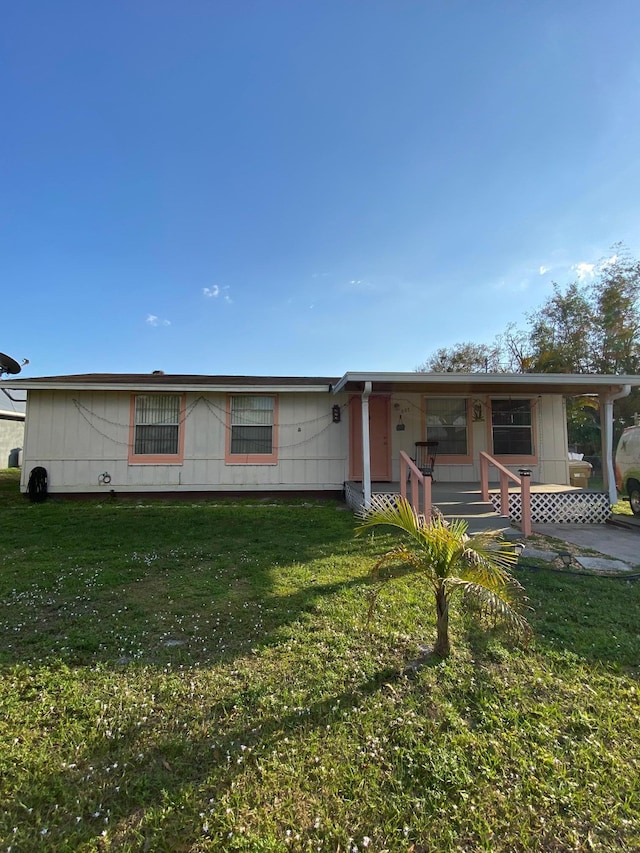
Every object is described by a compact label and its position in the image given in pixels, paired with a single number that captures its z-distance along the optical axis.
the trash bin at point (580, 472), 10.44
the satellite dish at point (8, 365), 8.17
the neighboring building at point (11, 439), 15.60
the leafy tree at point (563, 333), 21.14
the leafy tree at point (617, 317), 19.95
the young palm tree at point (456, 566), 2.29
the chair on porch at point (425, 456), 8.76
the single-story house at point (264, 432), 8.68
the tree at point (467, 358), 26.95
